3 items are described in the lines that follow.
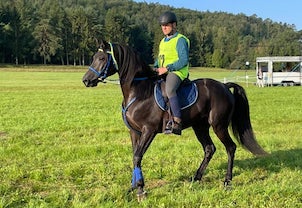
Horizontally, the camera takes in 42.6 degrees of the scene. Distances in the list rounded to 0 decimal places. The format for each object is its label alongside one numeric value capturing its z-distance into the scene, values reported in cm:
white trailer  4025
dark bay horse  613
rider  627
